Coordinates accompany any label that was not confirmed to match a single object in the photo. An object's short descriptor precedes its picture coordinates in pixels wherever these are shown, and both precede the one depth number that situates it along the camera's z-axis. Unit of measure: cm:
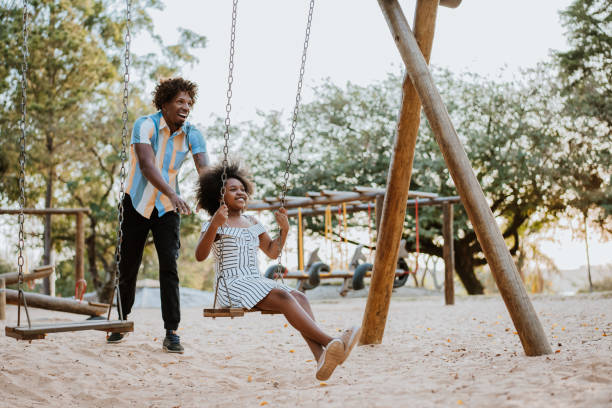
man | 381
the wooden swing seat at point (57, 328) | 269
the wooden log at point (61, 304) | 561
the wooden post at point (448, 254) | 986
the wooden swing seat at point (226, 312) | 299
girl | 285
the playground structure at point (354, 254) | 905
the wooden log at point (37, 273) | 710
